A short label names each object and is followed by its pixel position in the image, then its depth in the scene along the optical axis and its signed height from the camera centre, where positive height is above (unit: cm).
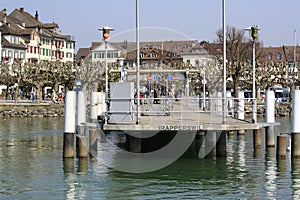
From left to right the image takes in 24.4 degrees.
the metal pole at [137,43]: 2784 +267
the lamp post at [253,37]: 2892 +328
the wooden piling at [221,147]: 2920 -158
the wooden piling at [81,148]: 2819 -162
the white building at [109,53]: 12505 +1082
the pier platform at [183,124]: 2578 -57
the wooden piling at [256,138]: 3596 -149
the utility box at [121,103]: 2694 +23
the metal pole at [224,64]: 2684 +182
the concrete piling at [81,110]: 3488 -7
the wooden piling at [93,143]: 3059 -154
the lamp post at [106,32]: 3192 +356
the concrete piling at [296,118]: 2755 -33
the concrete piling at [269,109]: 3369 +3
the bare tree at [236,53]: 8062 +741
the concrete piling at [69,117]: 2719 -33
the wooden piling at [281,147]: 2869 -157
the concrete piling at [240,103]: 3494 +34
